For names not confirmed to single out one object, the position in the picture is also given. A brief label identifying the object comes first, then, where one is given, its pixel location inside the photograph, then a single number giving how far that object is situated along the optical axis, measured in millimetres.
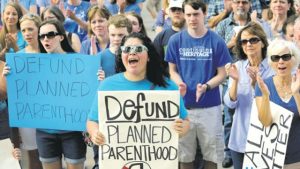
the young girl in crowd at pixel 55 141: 8604
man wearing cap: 10203
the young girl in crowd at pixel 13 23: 10795
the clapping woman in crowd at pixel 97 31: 9524
